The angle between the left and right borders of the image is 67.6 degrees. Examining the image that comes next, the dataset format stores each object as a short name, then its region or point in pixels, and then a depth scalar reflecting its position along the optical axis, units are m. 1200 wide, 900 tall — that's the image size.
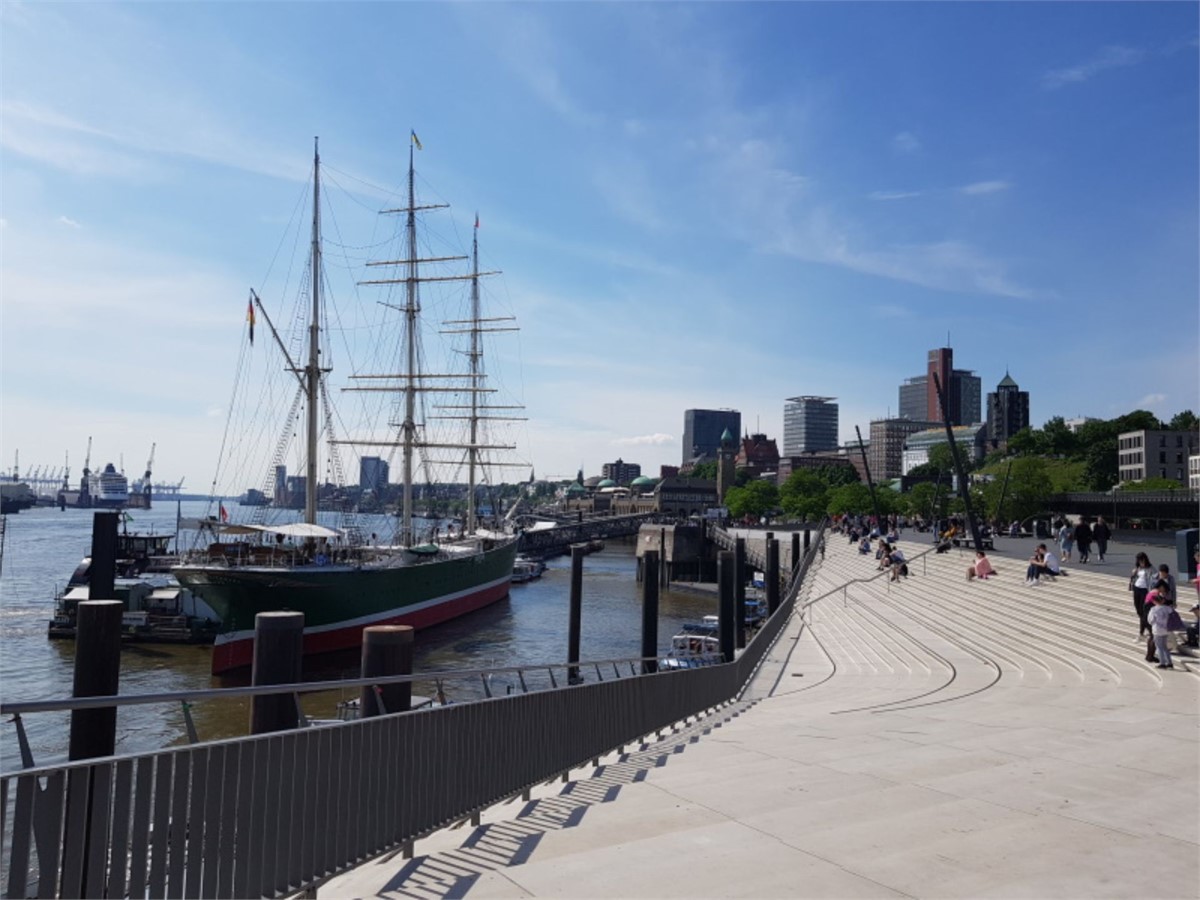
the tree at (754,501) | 142.25
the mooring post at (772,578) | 39.19
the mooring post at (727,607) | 25.55
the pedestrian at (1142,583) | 16.73
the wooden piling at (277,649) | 8.52
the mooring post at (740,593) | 33.28
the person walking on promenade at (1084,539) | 27.77
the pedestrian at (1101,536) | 28.45
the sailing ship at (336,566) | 38.38
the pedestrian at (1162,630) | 14.99
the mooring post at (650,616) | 28.80
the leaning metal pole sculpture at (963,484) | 34.12
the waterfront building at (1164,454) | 113.56
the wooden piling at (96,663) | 8.58
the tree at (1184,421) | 137.71
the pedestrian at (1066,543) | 28.98
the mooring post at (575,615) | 32.06
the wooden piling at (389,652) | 8.30
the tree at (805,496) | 124.19
